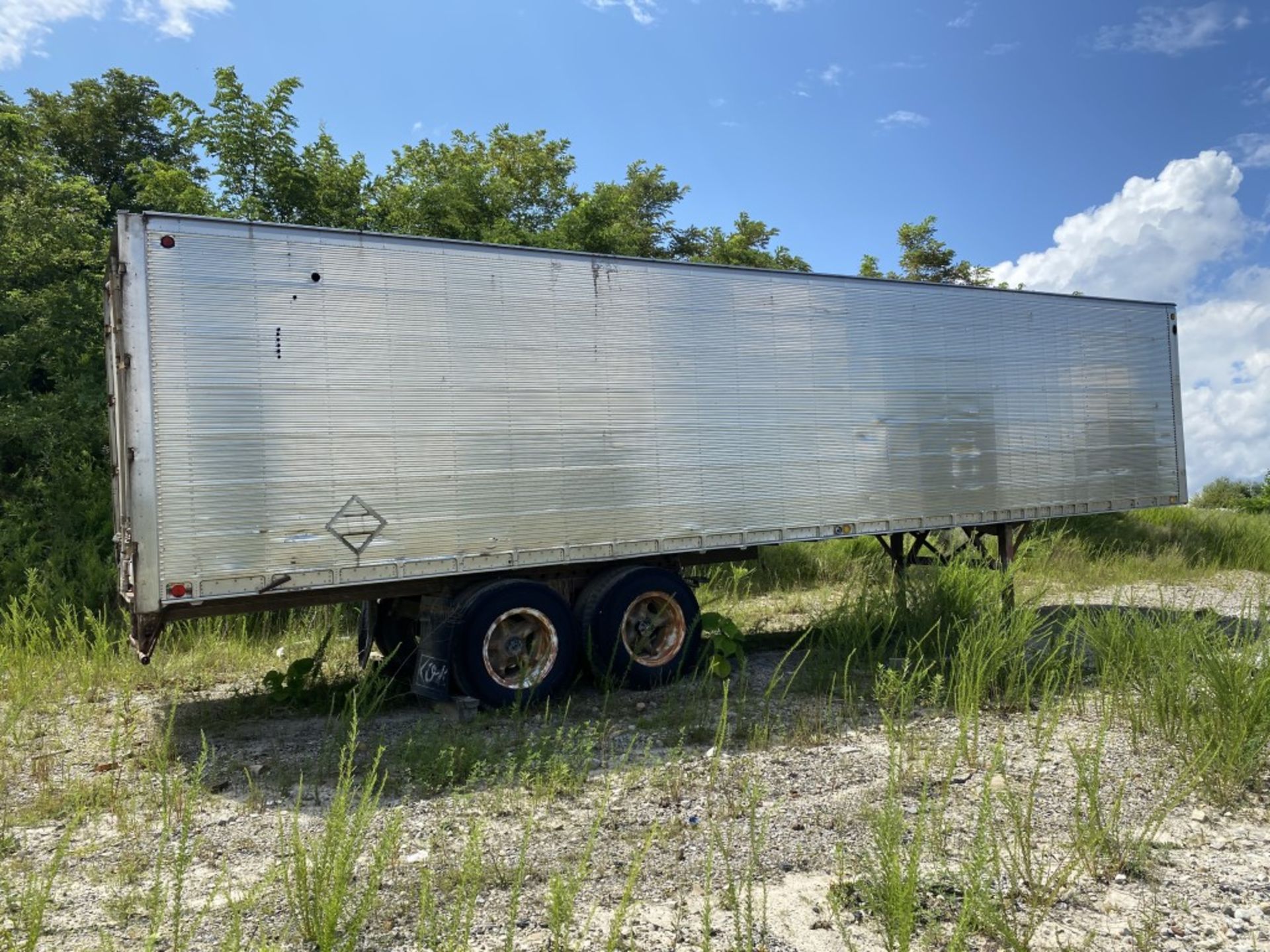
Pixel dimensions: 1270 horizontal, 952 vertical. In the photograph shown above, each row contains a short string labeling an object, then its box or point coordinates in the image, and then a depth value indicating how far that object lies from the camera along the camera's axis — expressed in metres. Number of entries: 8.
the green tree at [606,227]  17.53
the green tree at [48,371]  12.44
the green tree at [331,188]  15.05
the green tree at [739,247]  24.19
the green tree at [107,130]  22.28
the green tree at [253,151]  14.15
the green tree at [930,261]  25.17
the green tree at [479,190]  16.88
